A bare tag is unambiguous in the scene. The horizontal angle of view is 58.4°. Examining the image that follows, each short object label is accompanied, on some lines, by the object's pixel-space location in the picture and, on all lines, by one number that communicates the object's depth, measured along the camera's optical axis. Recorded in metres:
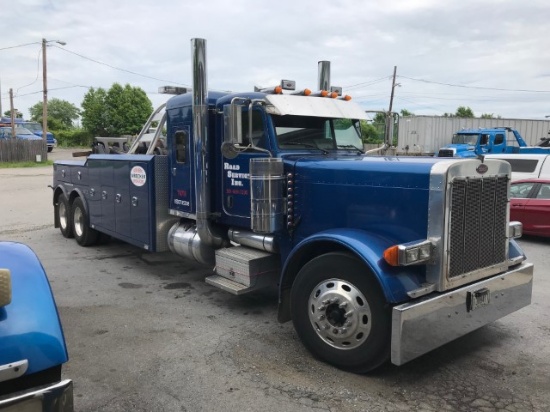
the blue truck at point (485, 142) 22.83
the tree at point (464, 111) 71.50
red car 9.38
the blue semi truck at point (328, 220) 3.80
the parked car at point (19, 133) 36.86
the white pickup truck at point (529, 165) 12.02
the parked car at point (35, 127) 39.99
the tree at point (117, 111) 54.00
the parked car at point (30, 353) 2.06
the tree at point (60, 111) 102.38
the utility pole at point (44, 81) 29.62
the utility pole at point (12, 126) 35.63
